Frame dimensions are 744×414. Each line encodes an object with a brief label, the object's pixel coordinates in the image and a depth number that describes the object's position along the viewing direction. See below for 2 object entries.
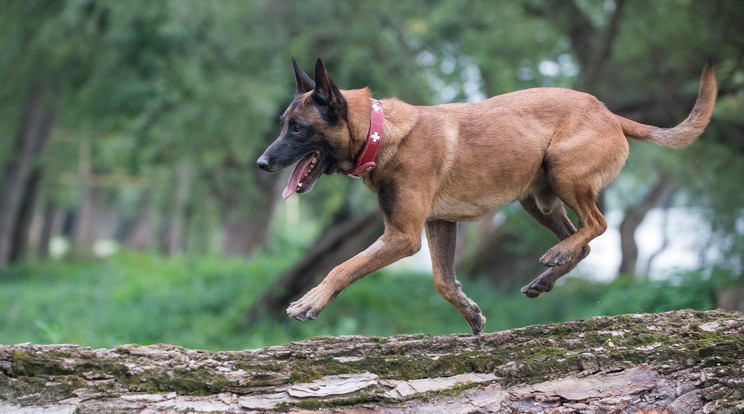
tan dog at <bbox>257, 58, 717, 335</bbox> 4.63
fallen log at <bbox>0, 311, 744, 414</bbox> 3.67
